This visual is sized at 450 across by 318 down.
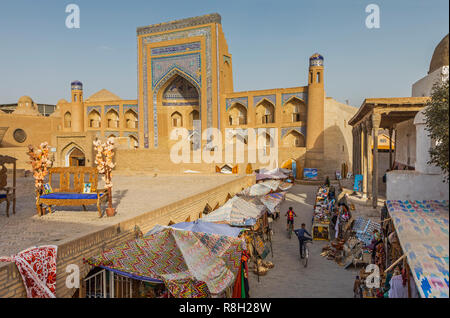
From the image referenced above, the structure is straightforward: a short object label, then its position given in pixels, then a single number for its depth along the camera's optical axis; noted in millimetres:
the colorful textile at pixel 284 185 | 17000
